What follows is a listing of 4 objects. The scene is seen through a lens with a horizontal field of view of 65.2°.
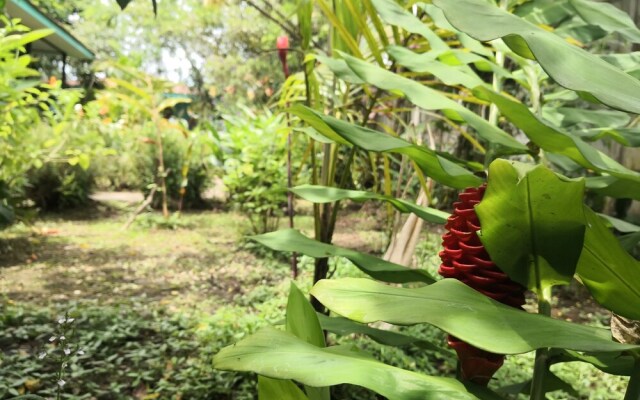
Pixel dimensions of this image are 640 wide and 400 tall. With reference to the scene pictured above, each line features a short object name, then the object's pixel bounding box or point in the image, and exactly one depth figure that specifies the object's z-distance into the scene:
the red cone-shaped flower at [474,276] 0.49
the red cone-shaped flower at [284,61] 2.35
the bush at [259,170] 4.40
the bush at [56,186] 5.67
